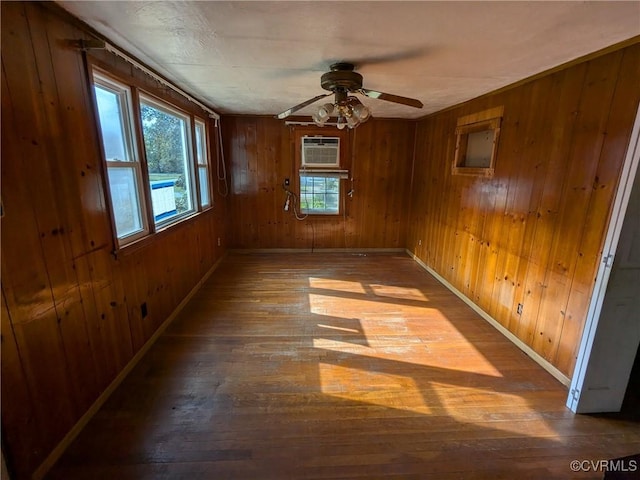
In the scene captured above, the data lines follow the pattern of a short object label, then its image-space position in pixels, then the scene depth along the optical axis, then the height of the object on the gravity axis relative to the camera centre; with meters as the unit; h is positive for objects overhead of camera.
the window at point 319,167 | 4.84 +0.03
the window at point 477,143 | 3.03 +0.32
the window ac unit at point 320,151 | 4.85 +0.29
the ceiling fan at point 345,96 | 2.21 +0.54
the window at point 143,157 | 2.11 +0.09
